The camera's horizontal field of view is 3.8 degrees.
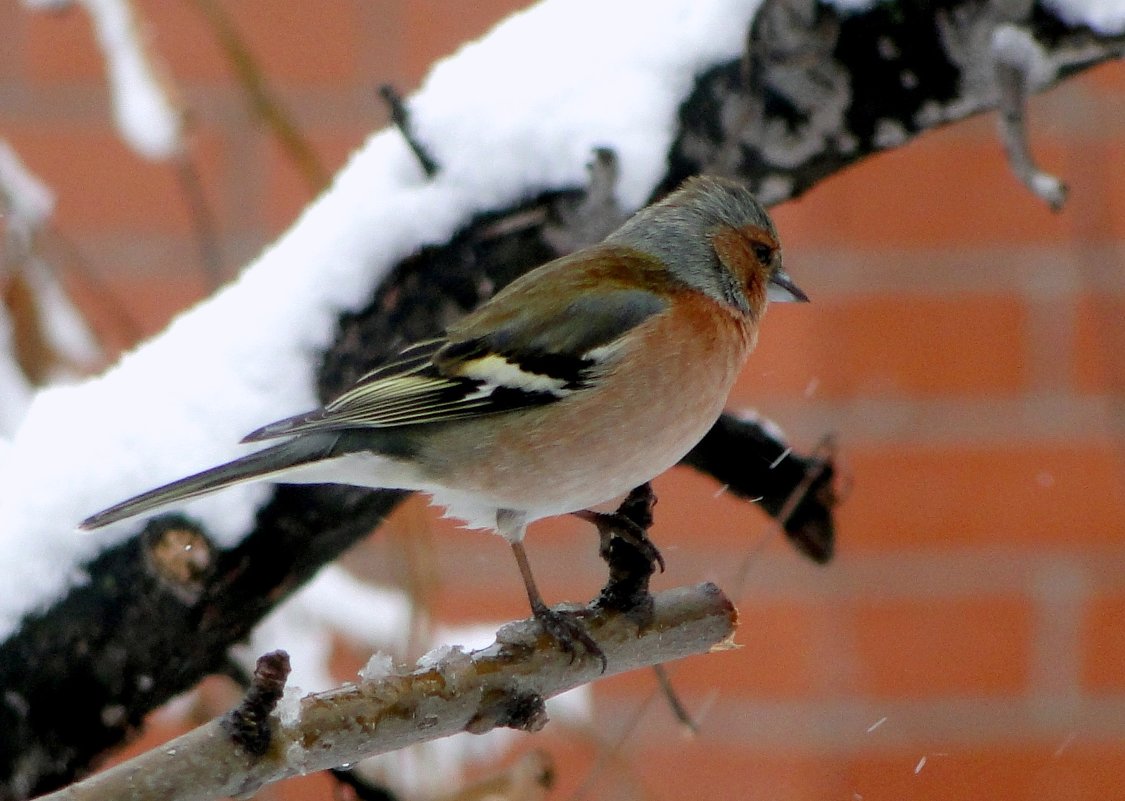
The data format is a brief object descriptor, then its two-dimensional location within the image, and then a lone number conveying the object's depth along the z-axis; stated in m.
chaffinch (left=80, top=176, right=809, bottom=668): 8.21
